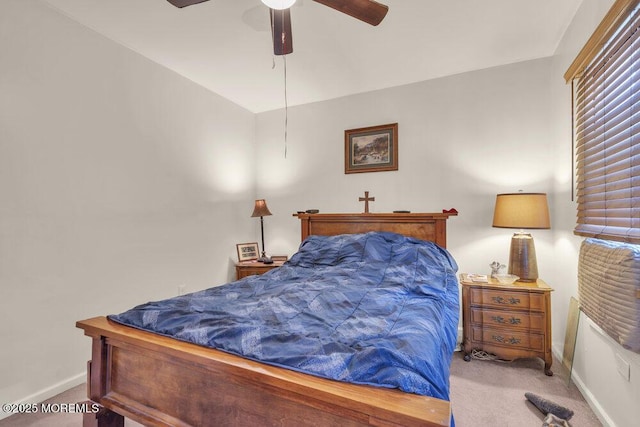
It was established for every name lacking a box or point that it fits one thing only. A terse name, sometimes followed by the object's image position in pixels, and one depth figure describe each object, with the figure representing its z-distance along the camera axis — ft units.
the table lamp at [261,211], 11.46
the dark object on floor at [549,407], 5.54
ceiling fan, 5.09
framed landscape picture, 10.61
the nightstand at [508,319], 7.36
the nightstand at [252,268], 10.85
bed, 2.62
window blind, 4.65
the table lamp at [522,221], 7.52
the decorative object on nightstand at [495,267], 8.57
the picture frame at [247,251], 11.93
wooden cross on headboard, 9.64
